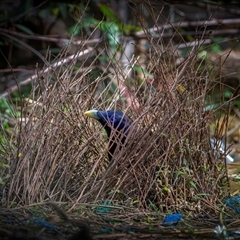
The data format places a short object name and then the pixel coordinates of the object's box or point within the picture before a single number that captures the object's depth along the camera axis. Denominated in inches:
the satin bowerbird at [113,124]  267.3
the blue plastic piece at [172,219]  249.3
